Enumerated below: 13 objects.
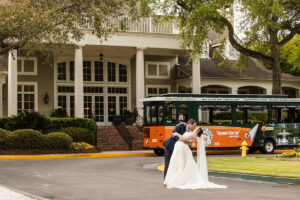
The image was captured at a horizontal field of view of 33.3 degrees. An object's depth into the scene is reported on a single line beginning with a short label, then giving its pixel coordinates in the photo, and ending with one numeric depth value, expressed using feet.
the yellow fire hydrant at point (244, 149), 69.41
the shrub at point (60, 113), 111.86
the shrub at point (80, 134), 92.07
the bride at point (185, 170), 38.17
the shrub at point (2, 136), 82.28
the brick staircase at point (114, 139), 96.02
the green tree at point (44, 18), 66.59
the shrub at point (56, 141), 84.74
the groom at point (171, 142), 39.83
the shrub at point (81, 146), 88.03
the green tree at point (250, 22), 89.24
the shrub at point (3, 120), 90.79
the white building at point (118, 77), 108.99
